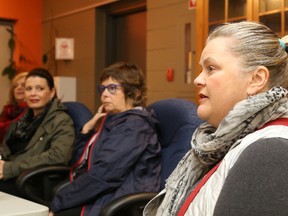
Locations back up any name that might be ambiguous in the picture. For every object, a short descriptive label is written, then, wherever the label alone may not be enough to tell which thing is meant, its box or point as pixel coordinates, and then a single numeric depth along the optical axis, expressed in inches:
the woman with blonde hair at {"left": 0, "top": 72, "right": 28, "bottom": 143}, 133.8
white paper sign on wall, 197.5
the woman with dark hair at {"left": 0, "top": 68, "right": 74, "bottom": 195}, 101.5
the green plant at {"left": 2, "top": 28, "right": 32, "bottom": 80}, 208.2
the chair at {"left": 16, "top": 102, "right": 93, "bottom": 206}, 94.2
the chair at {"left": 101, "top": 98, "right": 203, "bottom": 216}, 70.9
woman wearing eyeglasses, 77.0
